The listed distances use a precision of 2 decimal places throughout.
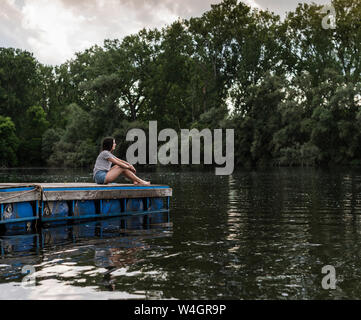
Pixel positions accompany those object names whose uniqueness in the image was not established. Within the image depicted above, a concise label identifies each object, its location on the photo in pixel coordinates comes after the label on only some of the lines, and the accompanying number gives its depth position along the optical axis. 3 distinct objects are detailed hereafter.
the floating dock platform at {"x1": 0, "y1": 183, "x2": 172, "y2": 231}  12.89
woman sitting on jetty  14.69
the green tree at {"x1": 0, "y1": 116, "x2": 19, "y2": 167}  84.94
